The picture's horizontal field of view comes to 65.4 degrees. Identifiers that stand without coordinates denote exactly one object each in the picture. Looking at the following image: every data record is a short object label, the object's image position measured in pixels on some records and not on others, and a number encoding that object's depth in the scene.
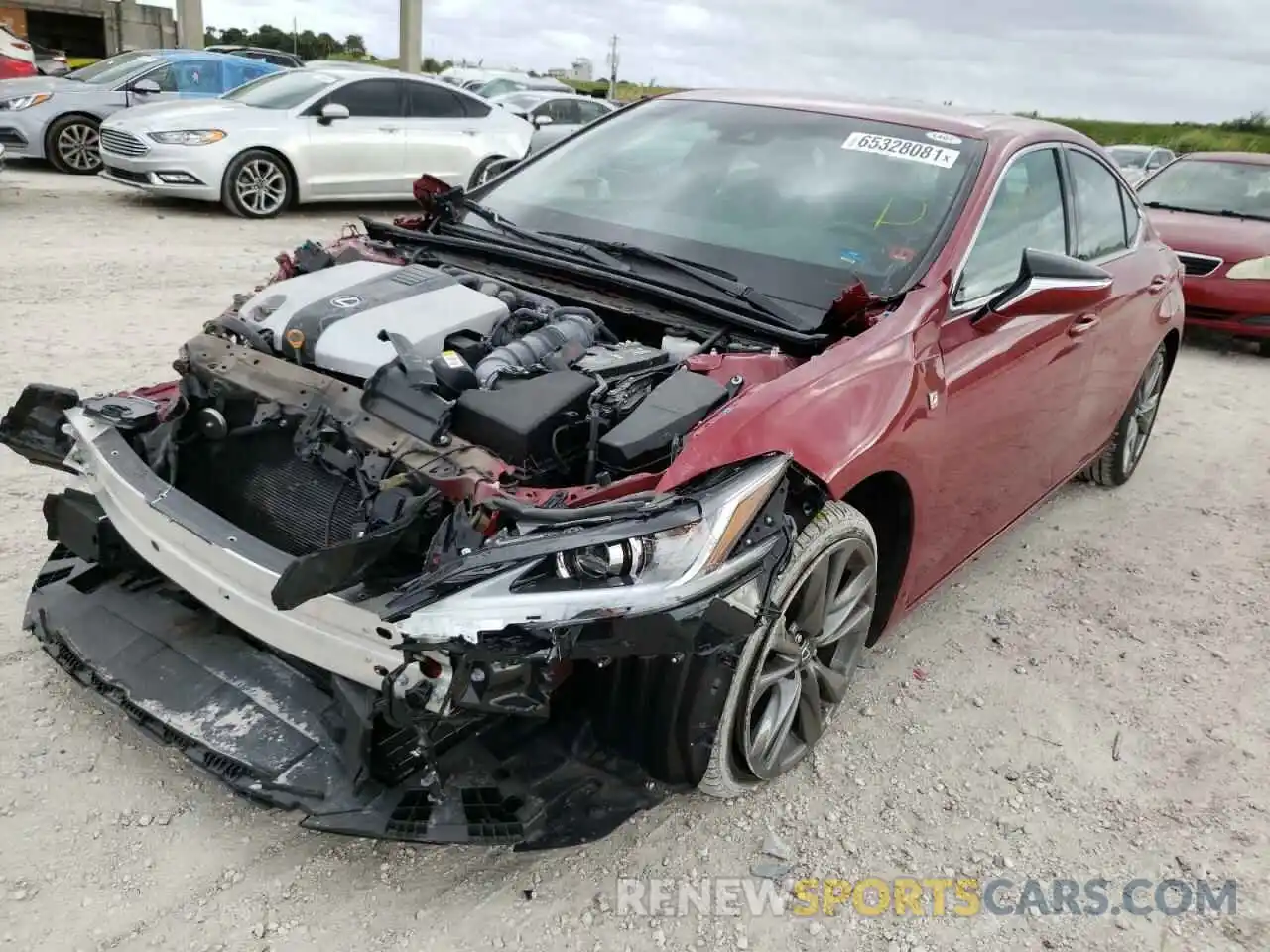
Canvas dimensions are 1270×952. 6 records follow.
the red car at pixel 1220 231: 7.85
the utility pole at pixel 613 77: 39.97
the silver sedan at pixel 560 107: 14.83
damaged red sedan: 1.99
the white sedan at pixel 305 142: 9.43
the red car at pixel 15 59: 11.84
